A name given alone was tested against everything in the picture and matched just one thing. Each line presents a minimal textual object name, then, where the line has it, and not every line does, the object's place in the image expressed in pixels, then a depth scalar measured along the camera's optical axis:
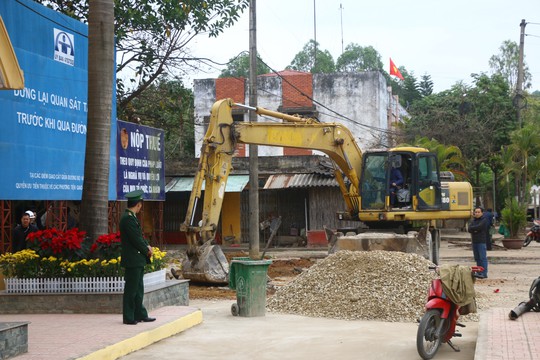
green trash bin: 14.10
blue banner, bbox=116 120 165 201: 22.73
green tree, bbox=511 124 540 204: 39.41
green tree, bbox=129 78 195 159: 25.94
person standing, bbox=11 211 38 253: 15.64
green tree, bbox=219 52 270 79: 76.89
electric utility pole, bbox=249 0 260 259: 25.17
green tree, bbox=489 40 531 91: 79.34
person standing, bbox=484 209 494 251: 21.35
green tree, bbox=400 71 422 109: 82.38
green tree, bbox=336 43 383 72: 93.94
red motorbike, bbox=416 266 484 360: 10.04
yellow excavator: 20.42
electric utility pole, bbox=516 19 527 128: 41.44
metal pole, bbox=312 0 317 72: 68.34
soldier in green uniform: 11.34
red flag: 51.59
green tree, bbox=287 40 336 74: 89.25
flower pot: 33.78
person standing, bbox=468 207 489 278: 20.72
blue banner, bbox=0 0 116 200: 16.27
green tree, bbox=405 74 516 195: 45.47
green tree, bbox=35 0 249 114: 22.70
